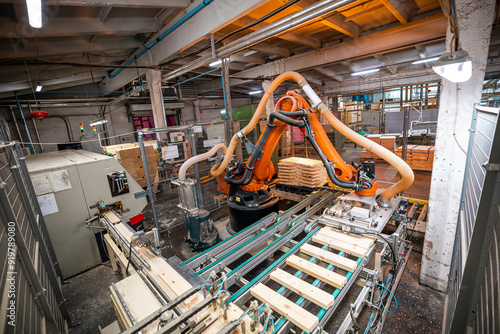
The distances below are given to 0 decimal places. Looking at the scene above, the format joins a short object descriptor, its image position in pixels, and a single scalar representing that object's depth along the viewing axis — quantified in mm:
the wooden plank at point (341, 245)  2742
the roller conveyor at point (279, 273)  1603
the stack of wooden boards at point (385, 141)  9789
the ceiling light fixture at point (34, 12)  2576
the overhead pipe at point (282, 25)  3051
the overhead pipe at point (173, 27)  4434
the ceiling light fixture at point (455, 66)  2537
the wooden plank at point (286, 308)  1846
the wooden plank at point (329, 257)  2555
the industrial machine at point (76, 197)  3547
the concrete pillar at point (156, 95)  6922
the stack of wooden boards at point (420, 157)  8438
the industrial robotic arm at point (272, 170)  3891
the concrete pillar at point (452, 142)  2768
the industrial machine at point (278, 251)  1685
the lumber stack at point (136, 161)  7027
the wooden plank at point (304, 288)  2063
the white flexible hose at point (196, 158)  4559
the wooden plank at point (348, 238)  2910
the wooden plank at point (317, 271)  2324
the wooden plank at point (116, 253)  2590
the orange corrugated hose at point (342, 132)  3355
